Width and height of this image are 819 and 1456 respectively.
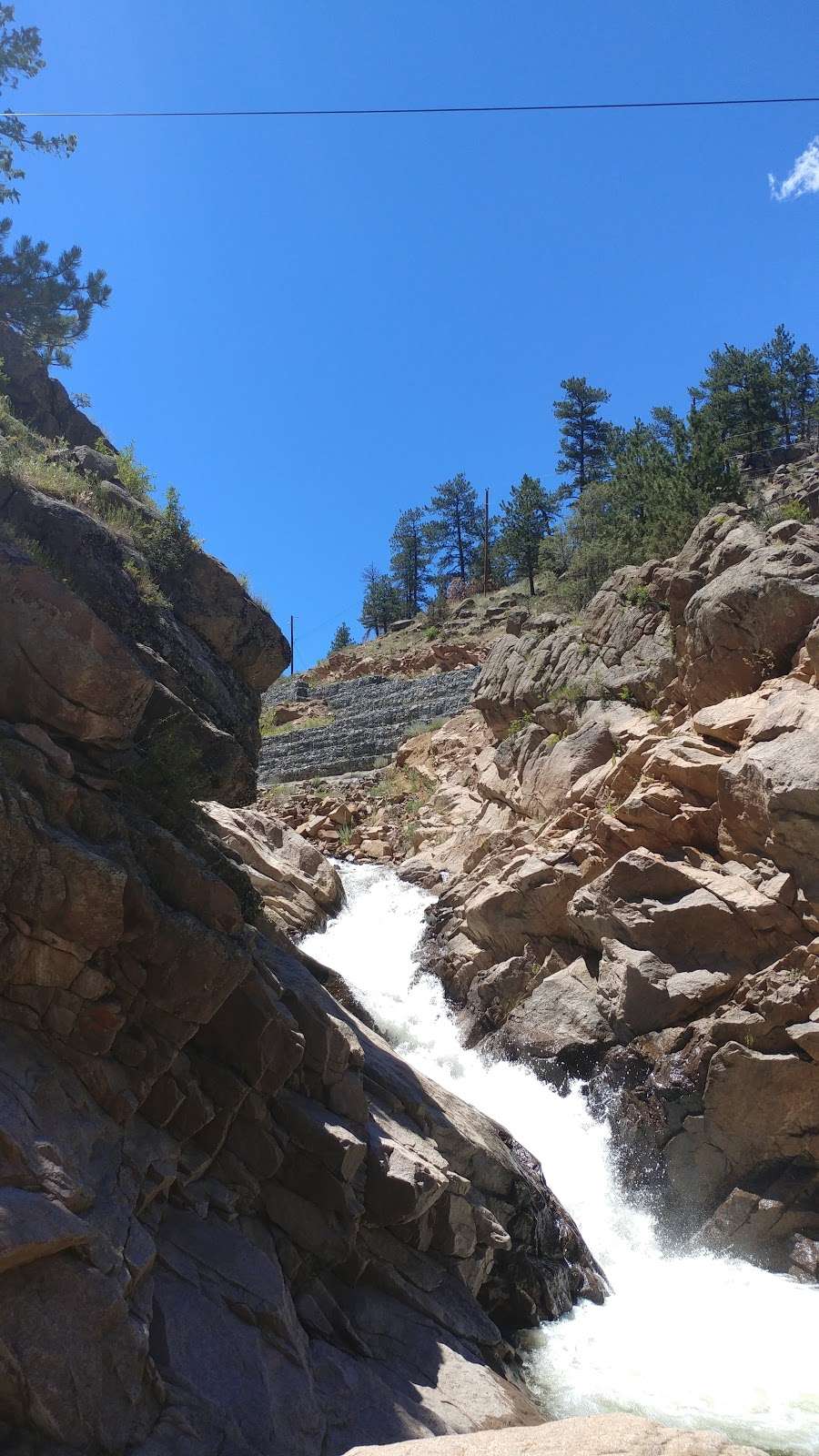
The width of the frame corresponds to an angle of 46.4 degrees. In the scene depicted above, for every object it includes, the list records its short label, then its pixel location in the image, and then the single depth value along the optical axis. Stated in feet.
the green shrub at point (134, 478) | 37.27
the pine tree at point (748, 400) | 158.92
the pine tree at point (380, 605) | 204.23
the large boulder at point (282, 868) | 56.29
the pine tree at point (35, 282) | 50.34
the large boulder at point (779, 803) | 41.32
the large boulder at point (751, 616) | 48.49
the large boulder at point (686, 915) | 42.47
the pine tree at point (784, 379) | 161.17
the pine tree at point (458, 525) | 199.31
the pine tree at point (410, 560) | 204.95
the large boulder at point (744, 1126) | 39.11
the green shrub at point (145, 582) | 32.19
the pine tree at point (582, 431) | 180.55
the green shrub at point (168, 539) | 35.14
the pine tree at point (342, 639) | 200.75
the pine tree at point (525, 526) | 156.25
